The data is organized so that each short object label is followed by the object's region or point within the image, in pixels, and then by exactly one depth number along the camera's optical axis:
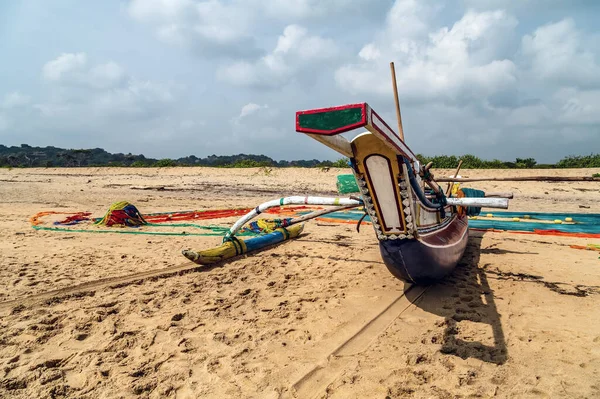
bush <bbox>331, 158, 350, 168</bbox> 24.32
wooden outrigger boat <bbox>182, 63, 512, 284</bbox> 2.43
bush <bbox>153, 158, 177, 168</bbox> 30.57
